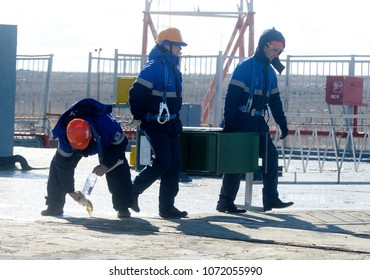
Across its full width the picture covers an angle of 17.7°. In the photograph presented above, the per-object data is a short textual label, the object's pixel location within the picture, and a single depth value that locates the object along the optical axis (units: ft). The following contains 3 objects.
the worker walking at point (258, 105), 41.01
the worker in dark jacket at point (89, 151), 37.42
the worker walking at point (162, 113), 38.78
